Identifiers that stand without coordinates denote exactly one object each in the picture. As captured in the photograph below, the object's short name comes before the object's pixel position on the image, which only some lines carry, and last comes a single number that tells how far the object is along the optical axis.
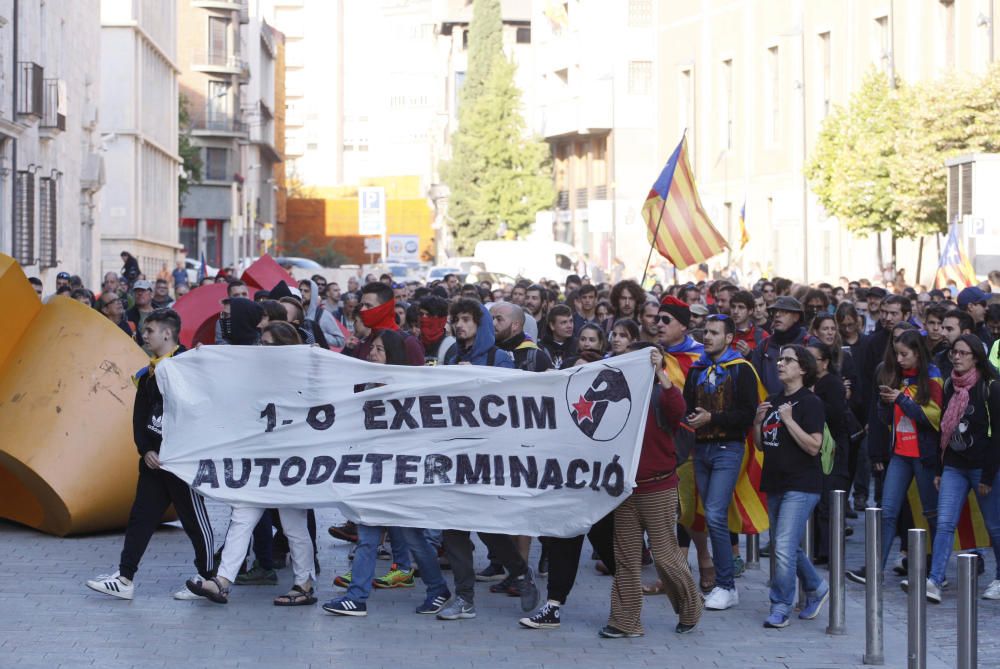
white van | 57.75
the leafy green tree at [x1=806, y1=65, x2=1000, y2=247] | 35.84
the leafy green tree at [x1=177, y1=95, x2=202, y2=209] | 78.00
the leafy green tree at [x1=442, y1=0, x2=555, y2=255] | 78.00
